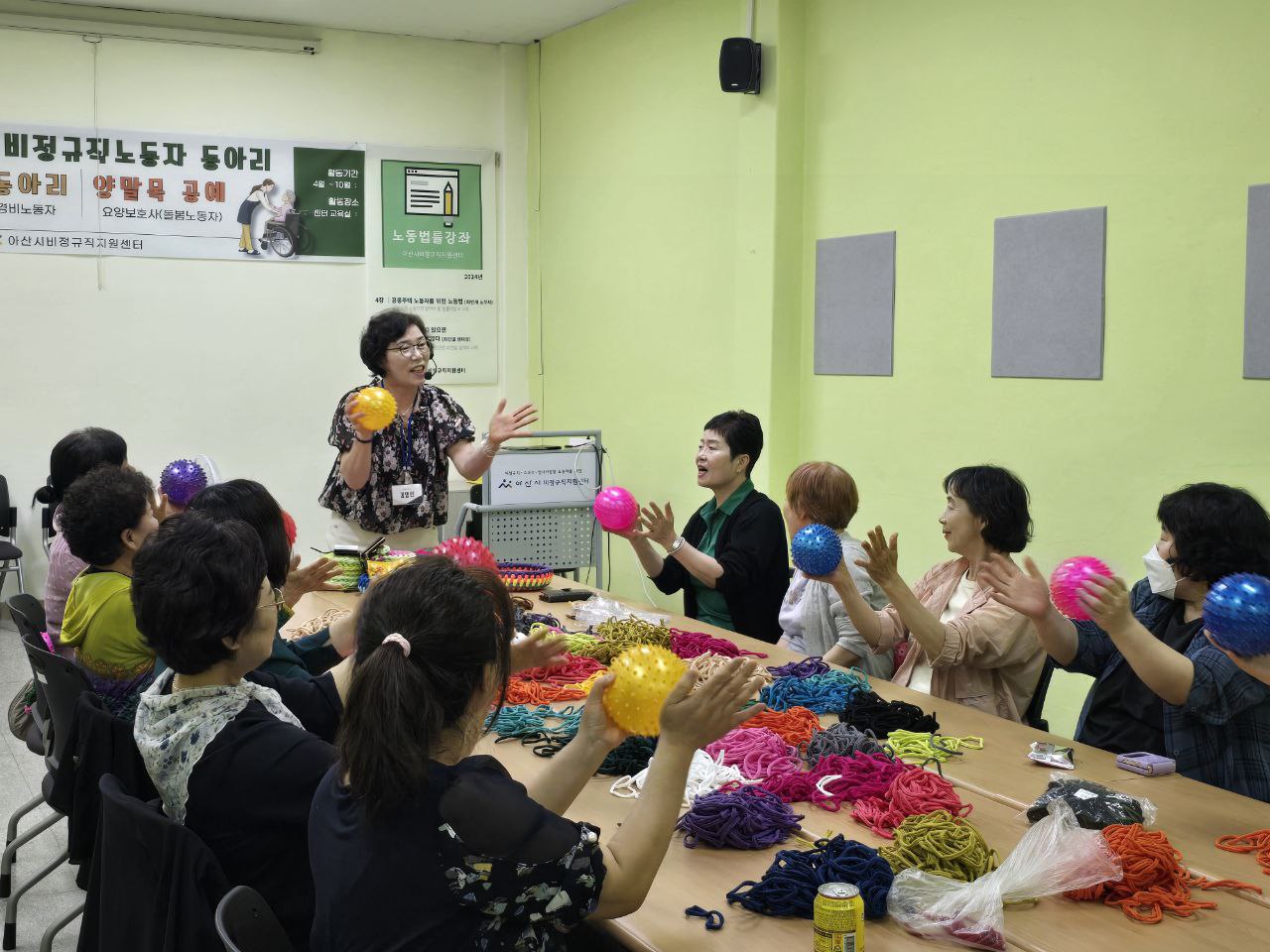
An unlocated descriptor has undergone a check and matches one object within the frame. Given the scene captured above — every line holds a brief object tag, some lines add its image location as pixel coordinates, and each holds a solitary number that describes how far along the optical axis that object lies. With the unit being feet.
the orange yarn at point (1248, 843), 6.98
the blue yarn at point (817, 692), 9.64
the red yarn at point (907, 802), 7.37
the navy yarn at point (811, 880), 6.19
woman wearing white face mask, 8.12
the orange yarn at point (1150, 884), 6.29
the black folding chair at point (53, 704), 8.99
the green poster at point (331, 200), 23.66
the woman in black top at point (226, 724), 6.13
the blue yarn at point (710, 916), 6.08
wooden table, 5.96
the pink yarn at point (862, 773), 7.83
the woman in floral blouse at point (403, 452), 14.53
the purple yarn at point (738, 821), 7.08
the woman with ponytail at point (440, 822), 4.96
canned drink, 5.51
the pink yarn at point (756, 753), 8.18
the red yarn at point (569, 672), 10.46
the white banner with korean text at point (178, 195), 21.88
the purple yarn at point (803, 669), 10.44
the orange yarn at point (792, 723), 8.84
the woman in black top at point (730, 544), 13.35
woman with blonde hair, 12.08
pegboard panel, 17.53
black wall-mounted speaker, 18.07
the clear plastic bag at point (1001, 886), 5.94
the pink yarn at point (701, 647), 11.10
